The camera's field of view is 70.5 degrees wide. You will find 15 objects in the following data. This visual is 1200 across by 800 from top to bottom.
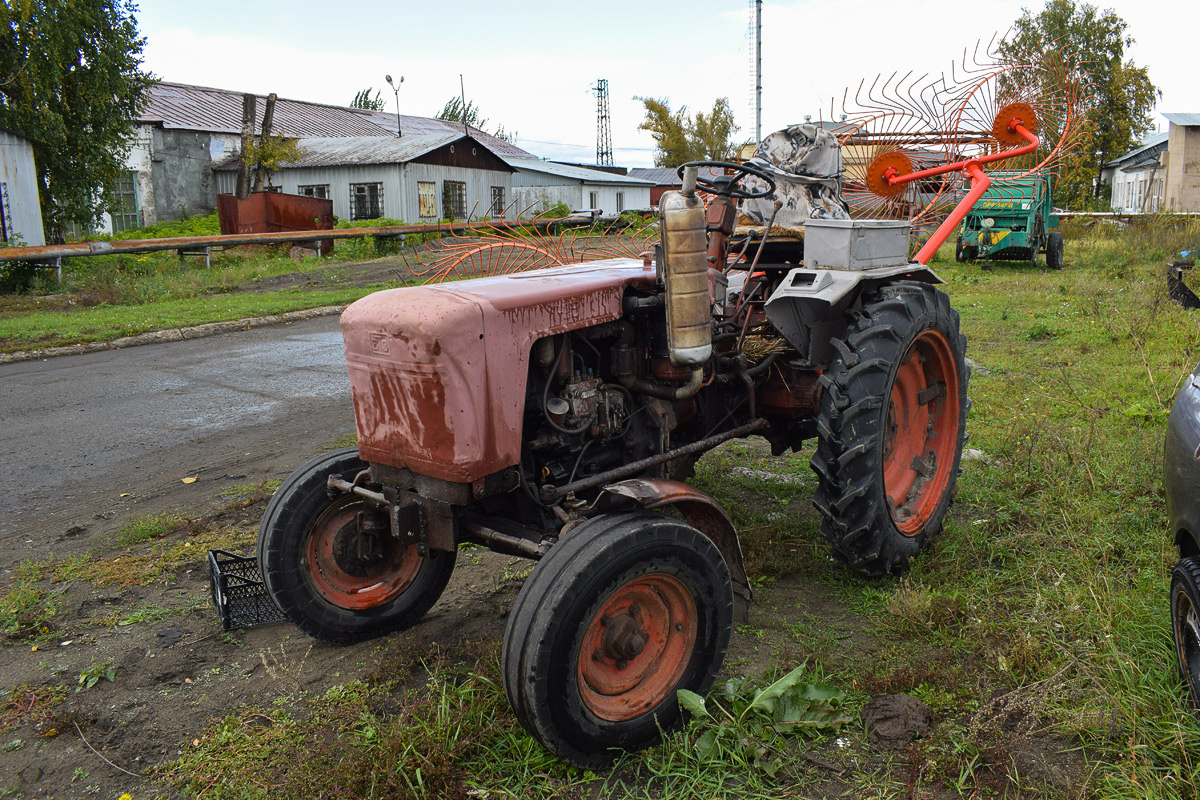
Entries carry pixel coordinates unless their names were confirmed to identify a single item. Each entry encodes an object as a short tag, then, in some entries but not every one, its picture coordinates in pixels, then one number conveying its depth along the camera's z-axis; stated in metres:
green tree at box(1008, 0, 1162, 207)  32.12
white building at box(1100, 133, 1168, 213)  36.34
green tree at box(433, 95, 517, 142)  56.25
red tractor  2.61
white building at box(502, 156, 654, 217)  36.12
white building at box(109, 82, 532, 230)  28.02
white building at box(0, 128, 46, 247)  16.05
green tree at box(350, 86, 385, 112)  53.03
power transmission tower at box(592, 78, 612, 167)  54.98
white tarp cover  4.29
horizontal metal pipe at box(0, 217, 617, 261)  14.25
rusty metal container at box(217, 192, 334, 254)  23.36
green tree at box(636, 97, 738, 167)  42.12
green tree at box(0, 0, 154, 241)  16.52
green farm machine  14.99
